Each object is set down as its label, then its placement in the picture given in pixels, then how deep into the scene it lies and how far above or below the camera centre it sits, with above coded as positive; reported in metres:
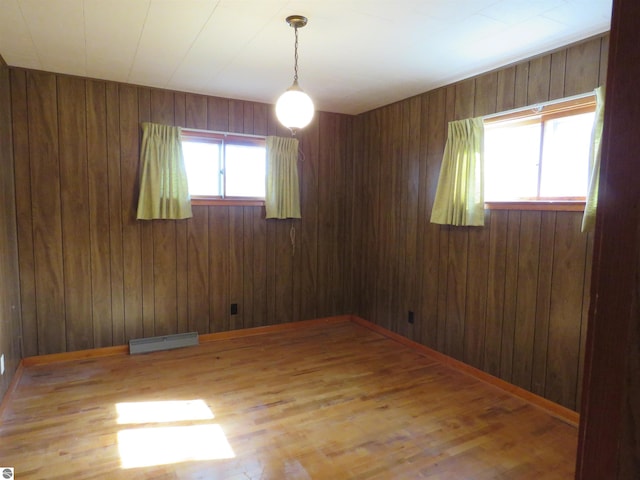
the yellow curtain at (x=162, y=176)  3.68 +0.29
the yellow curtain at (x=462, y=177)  3.21 +0.29
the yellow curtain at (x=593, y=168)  2.23 +0.26
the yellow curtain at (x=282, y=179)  4.28 +0.32
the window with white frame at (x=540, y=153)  2.64 +0.44
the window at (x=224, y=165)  4.03 +0.45
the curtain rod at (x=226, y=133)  3.94 +0.77
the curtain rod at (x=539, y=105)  2.53 +0.77
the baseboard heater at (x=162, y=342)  3.75 -1.34
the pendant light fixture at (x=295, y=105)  2.34 +0.62
